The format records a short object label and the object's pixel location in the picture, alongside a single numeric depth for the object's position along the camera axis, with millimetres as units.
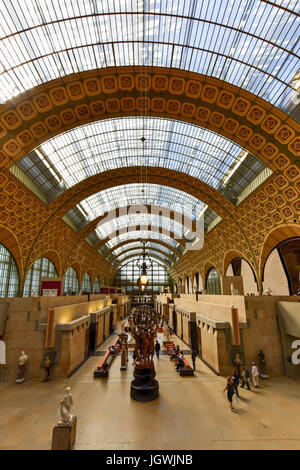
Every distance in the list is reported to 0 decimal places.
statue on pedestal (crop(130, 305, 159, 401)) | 10031
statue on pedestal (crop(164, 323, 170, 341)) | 21812
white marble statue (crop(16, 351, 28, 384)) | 11844
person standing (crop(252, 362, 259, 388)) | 11172
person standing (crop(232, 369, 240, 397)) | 9742
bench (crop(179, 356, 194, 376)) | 13078
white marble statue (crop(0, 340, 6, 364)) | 12156
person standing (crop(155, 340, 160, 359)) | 16688
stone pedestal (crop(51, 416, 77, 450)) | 6387
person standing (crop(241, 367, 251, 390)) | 11145
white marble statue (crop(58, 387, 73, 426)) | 6582
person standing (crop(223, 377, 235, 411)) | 9008
